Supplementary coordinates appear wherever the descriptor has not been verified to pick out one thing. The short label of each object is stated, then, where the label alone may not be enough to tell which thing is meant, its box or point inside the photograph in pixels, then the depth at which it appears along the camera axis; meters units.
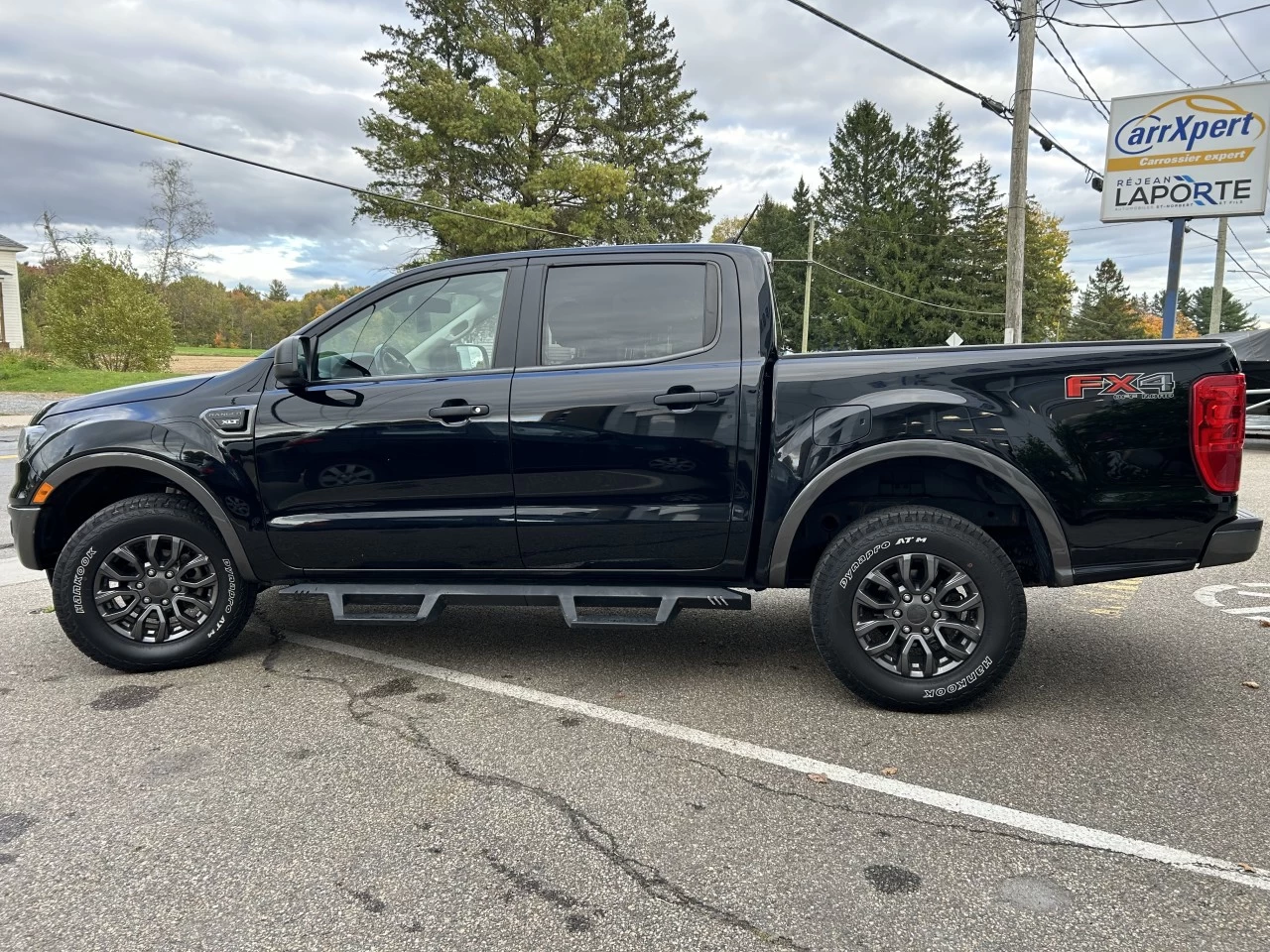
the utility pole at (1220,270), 25.50
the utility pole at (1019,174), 14.06
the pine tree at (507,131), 27.97
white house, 43.94
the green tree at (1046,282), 50.88
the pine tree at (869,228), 48.25
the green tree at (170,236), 32.94
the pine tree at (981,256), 46.47
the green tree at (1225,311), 89.62
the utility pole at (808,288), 39.29
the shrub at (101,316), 26.12
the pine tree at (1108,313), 75.50
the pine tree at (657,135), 39.28
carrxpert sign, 16.66
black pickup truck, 3.19
